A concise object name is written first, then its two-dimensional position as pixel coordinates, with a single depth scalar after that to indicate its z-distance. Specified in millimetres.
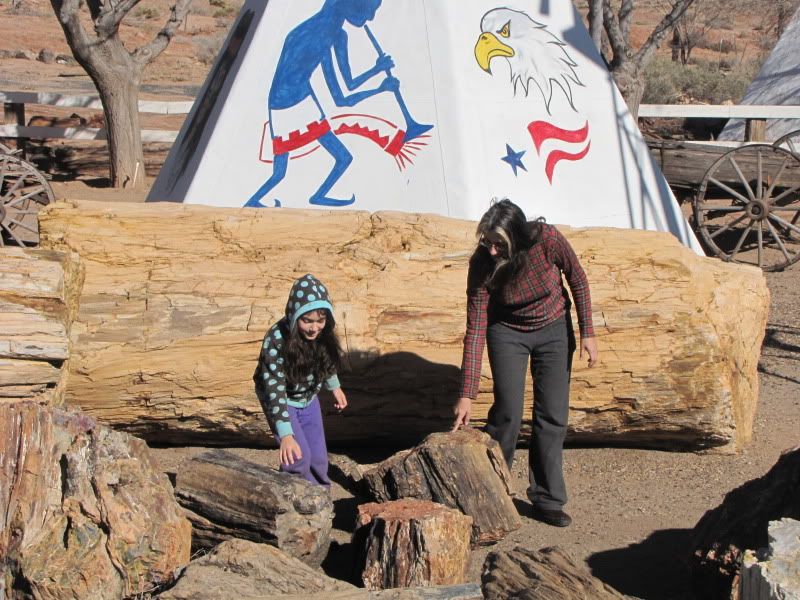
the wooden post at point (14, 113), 14742
